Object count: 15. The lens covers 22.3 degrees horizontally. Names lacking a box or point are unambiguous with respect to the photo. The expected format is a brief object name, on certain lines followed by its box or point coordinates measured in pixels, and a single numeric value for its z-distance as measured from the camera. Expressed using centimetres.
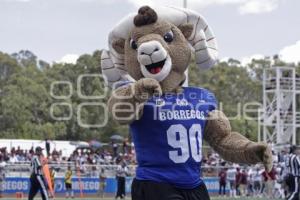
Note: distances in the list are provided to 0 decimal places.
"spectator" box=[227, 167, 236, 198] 3315
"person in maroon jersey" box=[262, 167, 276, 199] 3160
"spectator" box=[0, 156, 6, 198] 2630
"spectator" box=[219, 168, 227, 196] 3300
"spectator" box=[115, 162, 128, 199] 2708
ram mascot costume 642
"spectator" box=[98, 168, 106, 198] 2972
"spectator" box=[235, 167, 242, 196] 3372
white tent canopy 3616
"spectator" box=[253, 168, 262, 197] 3388
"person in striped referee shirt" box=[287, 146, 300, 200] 2075
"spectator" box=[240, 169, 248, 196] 3419
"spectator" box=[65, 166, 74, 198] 2780
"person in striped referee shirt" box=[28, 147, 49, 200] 1959
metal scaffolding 4416
